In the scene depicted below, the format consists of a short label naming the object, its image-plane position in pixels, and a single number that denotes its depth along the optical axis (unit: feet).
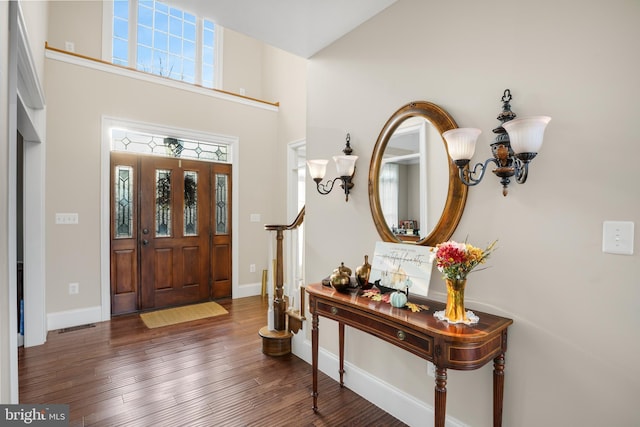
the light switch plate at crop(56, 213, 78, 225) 11.73
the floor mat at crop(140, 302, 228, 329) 12.50
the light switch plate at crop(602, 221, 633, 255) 4.09
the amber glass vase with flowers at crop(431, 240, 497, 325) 4.80
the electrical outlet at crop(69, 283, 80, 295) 11.96
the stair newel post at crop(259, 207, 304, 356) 9.82
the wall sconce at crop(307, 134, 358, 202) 7.73
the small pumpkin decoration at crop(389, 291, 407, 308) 5.73
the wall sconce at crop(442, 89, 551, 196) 4.51
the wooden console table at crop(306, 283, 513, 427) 4.55
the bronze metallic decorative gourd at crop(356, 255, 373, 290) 7.04
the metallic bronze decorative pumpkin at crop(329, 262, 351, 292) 6.81
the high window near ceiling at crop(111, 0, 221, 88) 14.74
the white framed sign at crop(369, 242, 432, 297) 6.12
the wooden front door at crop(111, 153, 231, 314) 13.19
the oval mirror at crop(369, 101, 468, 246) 5.98
